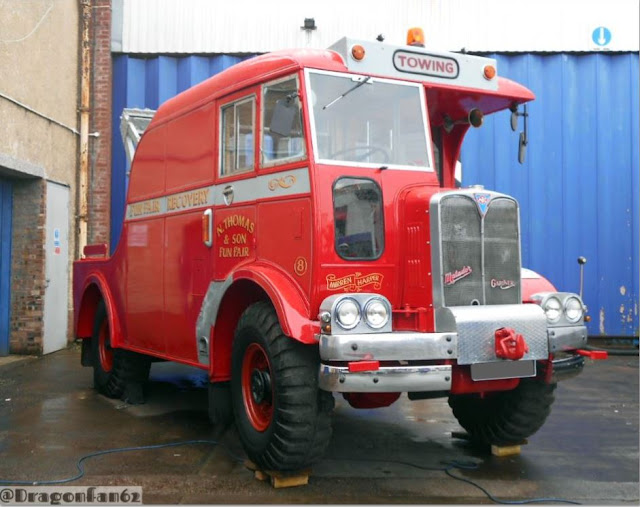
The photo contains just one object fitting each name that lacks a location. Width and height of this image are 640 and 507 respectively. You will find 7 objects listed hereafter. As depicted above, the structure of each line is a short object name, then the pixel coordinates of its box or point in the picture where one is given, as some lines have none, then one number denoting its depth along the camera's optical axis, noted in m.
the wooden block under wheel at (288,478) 4.79
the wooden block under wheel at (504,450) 5.70
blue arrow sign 12.31
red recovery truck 4.56
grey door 11.02
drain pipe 12.08
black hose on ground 11.45
